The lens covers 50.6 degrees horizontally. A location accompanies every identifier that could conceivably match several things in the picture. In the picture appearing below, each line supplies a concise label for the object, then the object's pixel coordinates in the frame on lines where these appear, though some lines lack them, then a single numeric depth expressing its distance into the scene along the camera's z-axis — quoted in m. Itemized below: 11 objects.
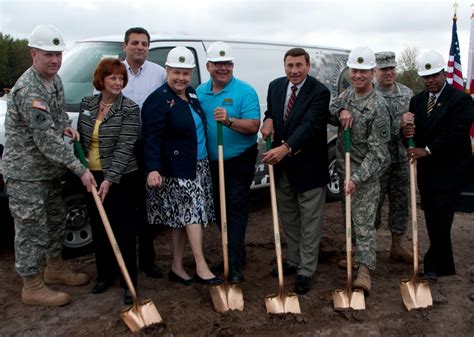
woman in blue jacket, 4.12
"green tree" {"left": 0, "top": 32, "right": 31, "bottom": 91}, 43.41
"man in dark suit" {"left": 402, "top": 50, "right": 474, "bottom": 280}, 4.34
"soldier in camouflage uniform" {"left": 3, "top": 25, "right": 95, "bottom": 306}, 3.83
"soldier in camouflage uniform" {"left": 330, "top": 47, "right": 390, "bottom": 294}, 4.18
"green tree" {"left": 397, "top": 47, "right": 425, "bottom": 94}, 21.52
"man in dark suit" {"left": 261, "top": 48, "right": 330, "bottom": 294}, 4.23
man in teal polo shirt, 4.29
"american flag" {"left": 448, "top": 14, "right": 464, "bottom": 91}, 8.29
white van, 5.09
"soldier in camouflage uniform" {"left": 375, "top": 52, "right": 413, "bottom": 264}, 4.98
